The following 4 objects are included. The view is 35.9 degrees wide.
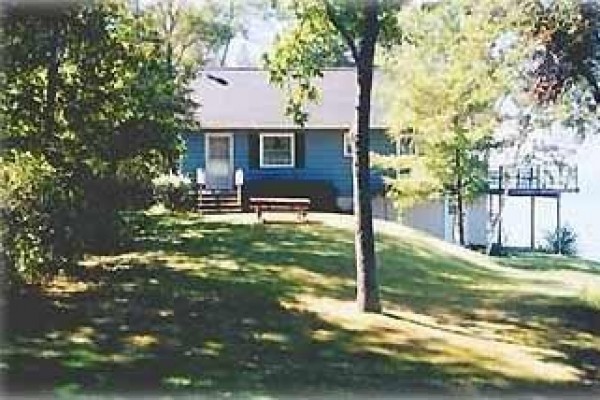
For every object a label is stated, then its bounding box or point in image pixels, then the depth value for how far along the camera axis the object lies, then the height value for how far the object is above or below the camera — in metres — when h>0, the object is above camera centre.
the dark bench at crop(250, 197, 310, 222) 14.45 -0.48
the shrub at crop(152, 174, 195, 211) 15.84 -0.29
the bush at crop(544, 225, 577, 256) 22.38 -1.59
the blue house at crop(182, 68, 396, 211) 20.88 +0.74
